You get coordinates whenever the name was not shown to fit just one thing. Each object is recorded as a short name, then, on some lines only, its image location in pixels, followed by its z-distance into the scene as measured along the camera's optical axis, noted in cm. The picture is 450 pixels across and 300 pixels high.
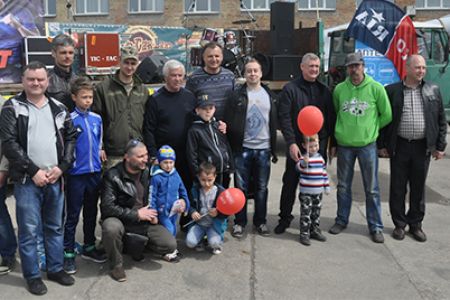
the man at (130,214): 390
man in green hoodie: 471
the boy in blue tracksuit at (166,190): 416
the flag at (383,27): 833
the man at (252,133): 468
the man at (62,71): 405
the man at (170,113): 432
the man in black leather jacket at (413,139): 472
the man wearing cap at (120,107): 416
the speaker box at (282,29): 1071
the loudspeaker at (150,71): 1060
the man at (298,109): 474
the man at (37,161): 347
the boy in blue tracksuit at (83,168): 391
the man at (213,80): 457
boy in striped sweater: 465
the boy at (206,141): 439
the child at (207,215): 436
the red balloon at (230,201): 418
